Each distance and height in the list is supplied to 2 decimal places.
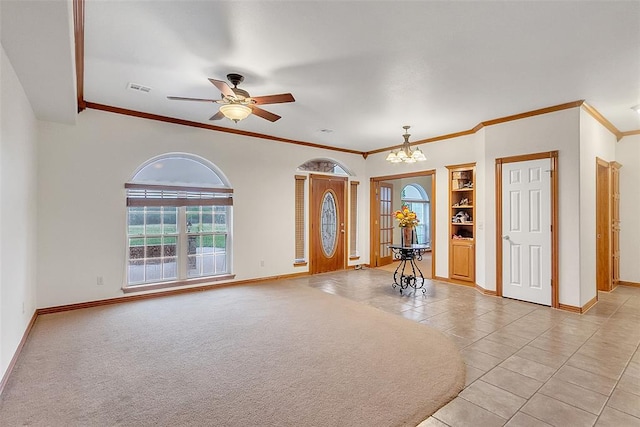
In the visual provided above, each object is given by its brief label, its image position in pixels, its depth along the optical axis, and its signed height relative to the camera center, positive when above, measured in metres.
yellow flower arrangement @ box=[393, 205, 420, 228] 5.36 -0.05
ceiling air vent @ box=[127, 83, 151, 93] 3.76 +1.51
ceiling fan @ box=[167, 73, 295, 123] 3.31 +1.20
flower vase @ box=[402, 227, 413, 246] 5.41 -0.31
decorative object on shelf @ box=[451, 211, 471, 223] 6.00 -0.03
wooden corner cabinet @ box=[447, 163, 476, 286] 5.73 -0.13
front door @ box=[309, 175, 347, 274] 6.86 -0.15
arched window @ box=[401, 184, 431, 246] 11.25 +0.35
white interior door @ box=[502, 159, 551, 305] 4.50 -0.21
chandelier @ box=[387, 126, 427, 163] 5.27 +0.97
